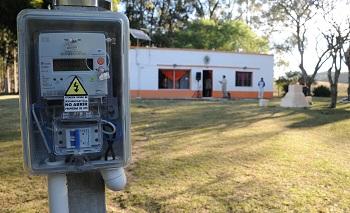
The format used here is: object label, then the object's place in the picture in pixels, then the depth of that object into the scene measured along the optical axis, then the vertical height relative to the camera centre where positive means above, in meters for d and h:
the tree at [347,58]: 30.11 +1.31
